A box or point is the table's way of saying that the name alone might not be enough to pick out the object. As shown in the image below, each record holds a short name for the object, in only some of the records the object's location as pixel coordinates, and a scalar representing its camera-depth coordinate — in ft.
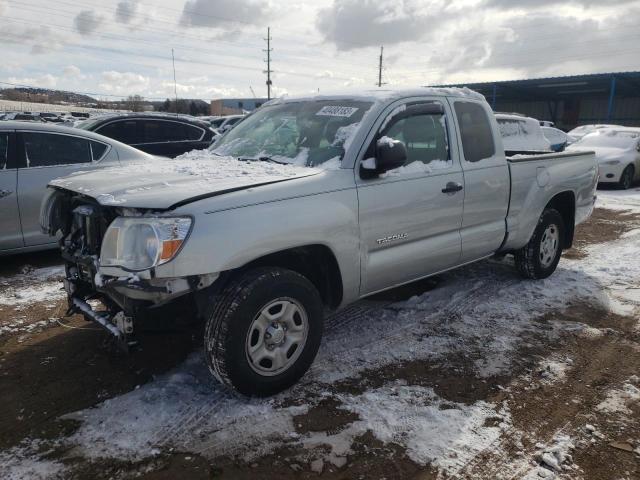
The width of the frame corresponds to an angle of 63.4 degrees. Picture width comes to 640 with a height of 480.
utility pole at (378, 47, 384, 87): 203.19
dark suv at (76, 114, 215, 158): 28.94
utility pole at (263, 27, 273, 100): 173.60
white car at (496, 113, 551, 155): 38.58
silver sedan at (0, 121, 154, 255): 17.95
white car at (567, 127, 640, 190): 44.01
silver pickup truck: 9.31
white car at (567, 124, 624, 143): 57.49
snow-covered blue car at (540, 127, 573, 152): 53.16
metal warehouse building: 109.70
